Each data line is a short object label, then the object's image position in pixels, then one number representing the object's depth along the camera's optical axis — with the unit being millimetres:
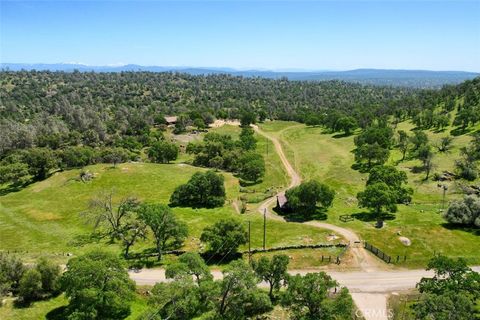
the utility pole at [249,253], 58981
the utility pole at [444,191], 81975
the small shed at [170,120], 187662
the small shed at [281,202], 81562
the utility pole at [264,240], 62812
